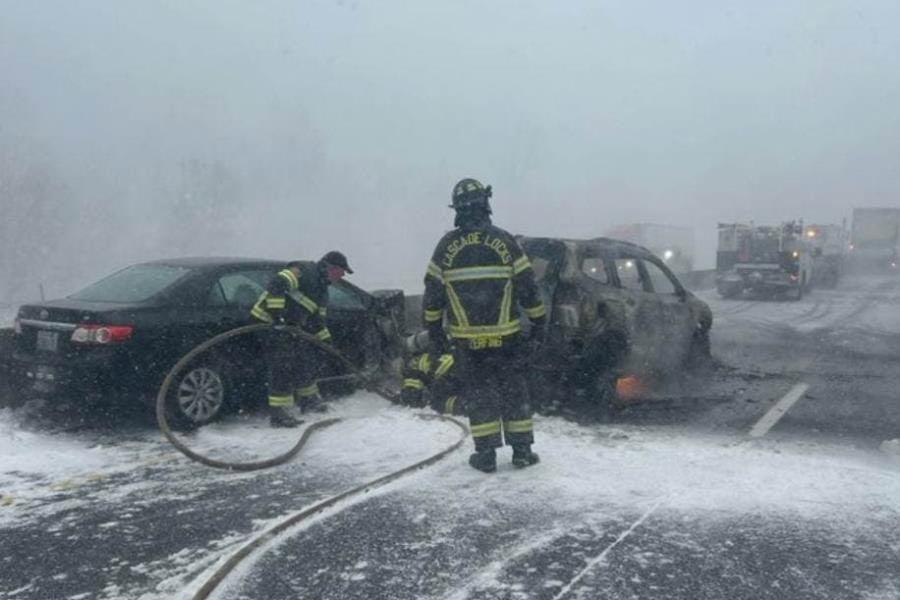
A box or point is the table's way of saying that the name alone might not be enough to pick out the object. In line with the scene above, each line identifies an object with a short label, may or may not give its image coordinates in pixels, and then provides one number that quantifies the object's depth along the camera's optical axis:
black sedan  5.86
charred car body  6.99
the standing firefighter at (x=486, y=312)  5.05
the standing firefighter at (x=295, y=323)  6.35
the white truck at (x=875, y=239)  36.50
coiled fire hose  5.18
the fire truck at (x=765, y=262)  22.61
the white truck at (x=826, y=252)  26.91
